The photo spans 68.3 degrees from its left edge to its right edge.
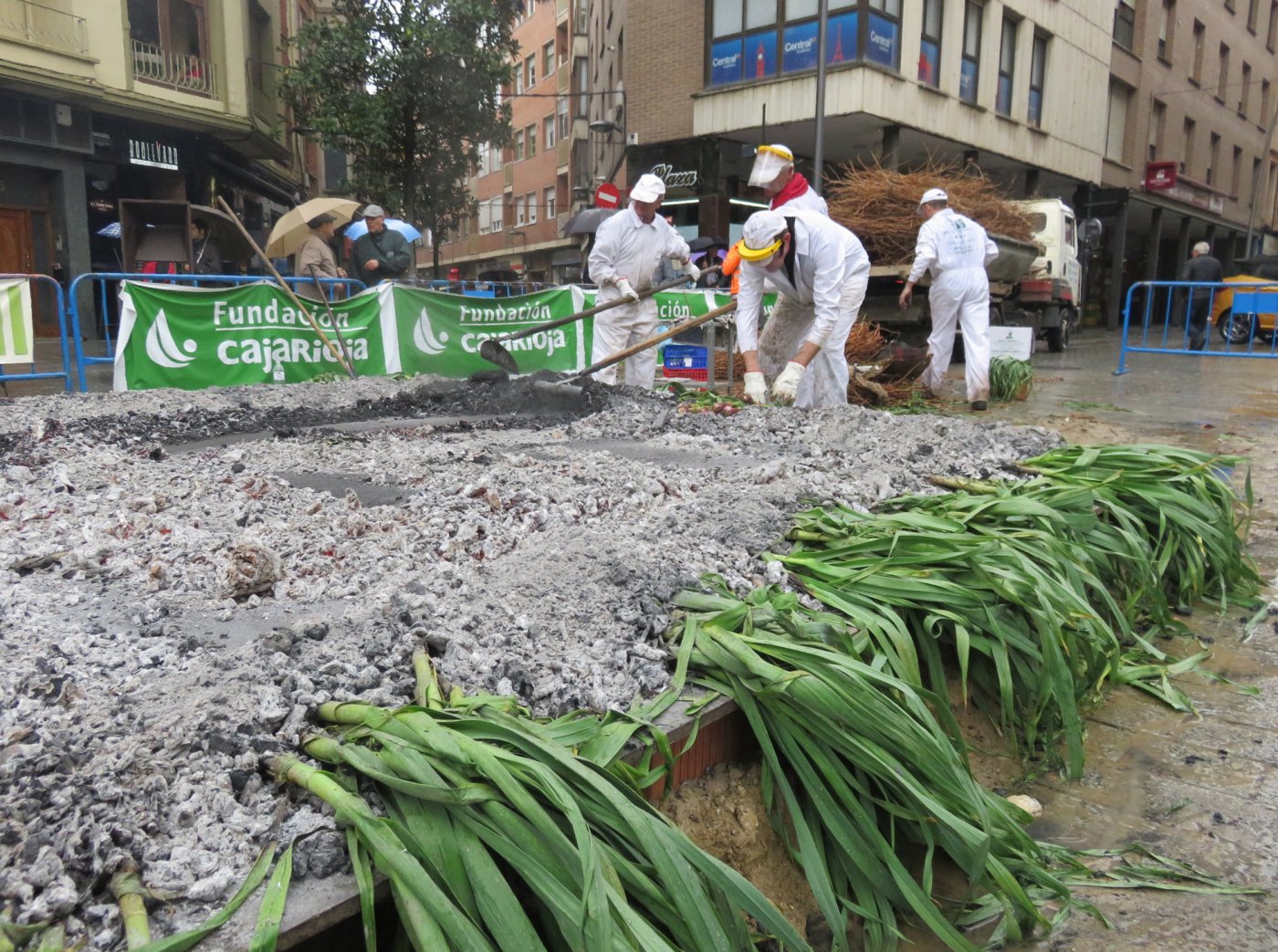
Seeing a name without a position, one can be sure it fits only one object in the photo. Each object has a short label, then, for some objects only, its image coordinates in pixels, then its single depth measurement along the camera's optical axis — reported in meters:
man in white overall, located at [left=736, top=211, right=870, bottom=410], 5.86
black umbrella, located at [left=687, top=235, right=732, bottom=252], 15.19
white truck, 11.09
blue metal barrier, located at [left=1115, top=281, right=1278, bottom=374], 11.14
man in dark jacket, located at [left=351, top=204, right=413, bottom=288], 10.30
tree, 17.11
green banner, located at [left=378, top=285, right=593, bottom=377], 8.69
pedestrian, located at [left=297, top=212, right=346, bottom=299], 9.62
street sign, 11.55
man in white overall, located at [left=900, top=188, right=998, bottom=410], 8.59
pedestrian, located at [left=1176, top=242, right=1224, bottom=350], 15.22
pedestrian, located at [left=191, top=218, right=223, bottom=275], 12.87
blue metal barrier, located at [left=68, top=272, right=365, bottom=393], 7.18
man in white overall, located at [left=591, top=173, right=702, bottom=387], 8.02
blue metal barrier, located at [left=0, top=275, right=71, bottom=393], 6.81
